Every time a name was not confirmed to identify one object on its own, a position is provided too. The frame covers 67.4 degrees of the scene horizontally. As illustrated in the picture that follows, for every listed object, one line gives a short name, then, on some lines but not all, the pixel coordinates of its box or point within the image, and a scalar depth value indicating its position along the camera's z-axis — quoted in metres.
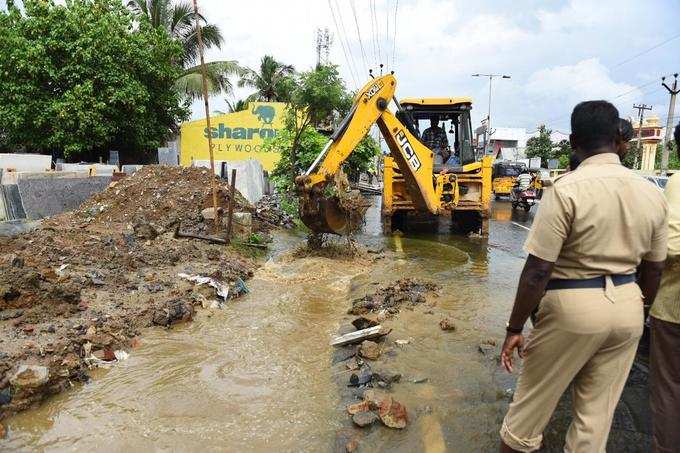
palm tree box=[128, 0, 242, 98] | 23.14
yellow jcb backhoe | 8.78
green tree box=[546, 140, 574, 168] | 44.69
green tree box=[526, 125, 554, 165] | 48.03
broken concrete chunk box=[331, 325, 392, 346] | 4.88
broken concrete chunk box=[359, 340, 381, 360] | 4.58
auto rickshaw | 23.83
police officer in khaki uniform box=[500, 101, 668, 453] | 2.24
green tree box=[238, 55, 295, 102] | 34.06
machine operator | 12.43
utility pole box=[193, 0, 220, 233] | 8.71
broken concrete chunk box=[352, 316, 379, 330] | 5.29
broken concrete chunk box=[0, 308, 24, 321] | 5.16
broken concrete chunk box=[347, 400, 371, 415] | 3.62
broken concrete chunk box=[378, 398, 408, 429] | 3.44
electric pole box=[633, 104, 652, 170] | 40.48
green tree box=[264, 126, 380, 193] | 16.79
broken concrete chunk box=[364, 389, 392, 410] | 3.62
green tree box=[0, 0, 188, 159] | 17.70
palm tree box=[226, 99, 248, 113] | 39.66
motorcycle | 18.39
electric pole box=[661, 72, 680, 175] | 25.22
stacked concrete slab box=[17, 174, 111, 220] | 11.60
